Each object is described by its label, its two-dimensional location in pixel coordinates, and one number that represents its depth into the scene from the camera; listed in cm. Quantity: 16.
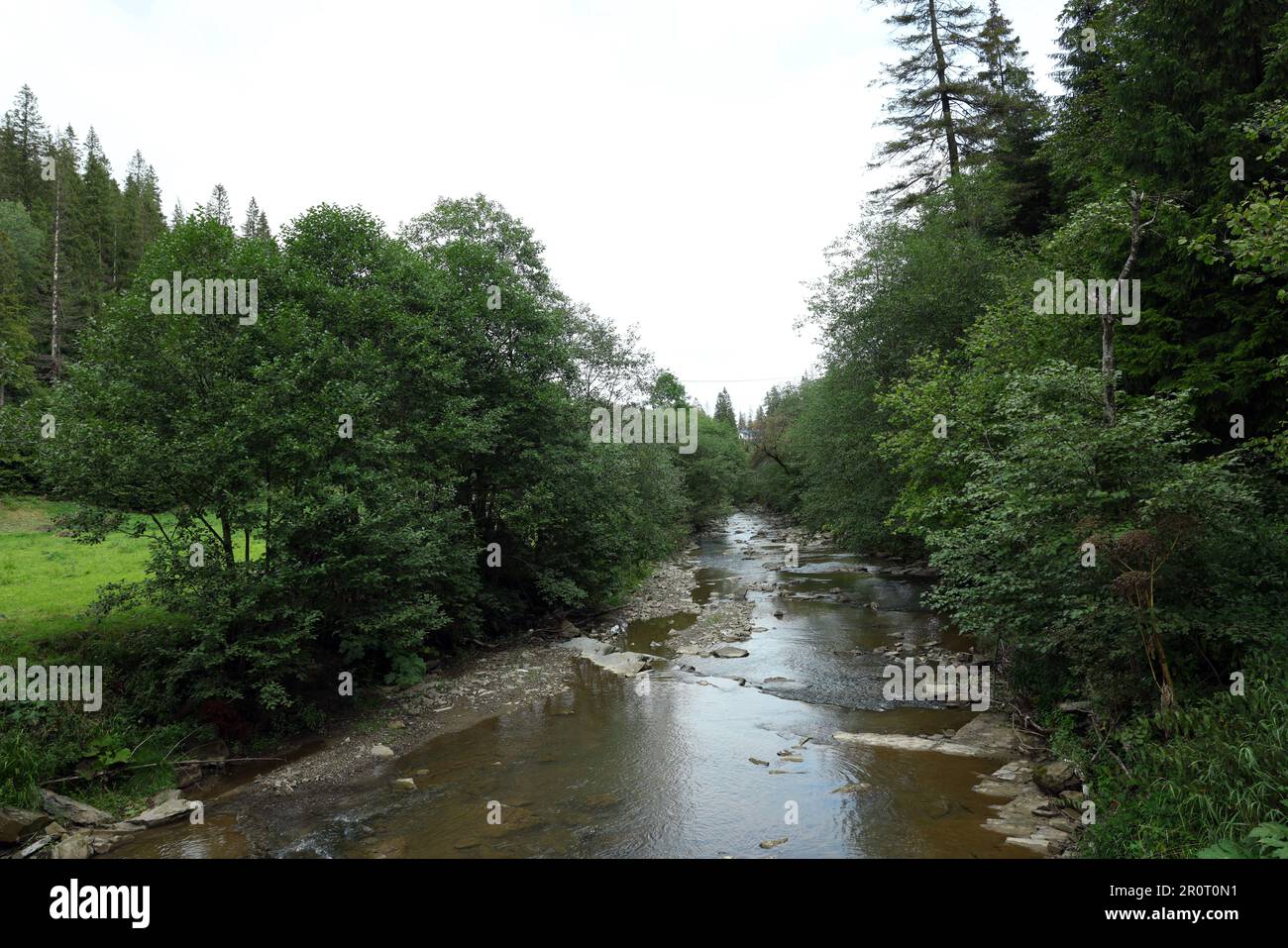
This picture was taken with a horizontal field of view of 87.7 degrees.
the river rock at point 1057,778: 966
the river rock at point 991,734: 1166
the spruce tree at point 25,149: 4841
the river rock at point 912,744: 1156
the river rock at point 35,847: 851
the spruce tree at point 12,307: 2733
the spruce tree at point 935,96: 2641
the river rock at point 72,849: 859
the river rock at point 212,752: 1196
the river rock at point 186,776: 1127
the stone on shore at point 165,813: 988
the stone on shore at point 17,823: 863
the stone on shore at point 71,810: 945
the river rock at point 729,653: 1912
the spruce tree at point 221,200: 6278
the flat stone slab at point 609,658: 1830
